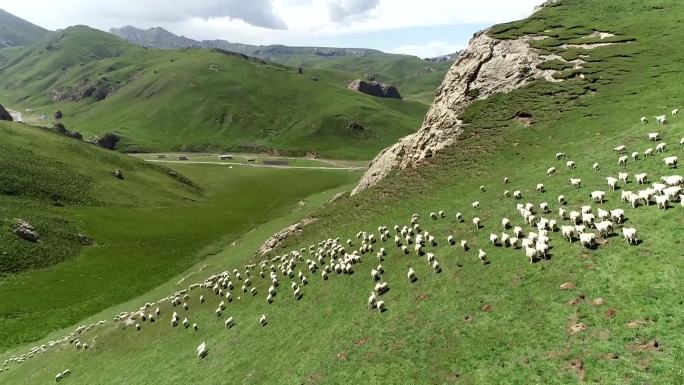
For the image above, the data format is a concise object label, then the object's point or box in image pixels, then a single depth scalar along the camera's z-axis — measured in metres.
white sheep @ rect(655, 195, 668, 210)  25.08
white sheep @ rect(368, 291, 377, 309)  29.39
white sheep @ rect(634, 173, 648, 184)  29.57
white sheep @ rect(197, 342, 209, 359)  33.44
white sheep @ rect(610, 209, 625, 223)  25.39
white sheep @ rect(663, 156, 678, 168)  30.10
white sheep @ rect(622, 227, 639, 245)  22.85
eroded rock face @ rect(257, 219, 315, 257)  56.28
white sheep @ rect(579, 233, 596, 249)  24.33
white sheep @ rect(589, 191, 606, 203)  29.45
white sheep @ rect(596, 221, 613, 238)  24.77
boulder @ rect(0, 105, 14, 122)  154.12
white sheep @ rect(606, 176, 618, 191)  30.69
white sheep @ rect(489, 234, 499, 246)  29.91
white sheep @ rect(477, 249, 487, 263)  28.20
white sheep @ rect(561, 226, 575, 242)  25.95
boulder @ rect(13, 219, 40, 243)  75.62
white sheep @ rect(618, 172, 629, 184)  30.73
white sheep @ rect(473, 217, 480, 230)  34.62
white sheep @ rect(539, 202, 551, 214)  31.71
